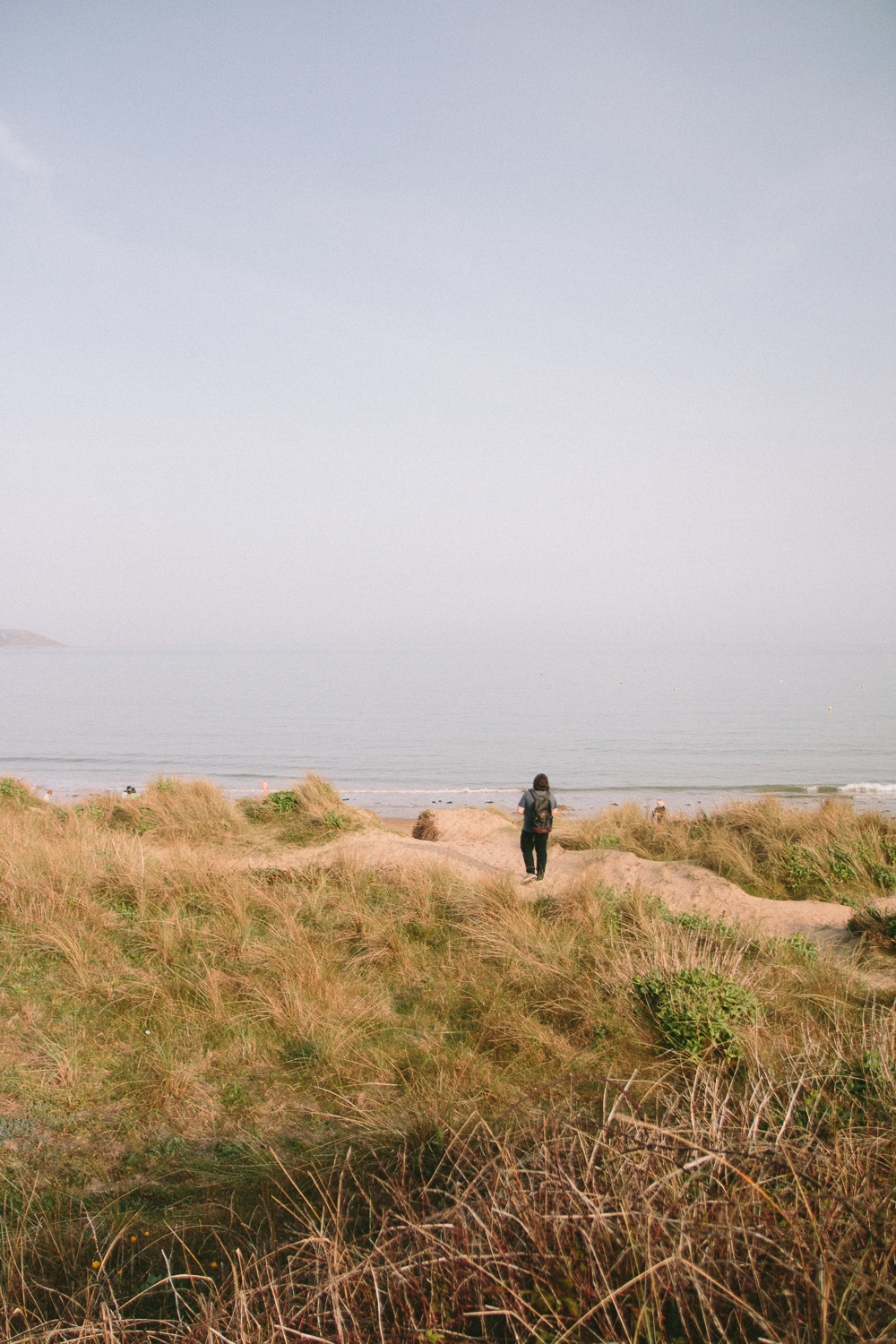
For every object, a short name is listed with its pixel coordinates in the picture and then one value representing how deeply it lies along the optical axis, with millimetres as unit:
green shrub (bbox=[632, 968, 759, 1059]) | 4820
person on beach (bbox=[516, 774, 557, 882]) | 11273
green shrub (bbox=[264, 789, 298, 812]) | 15109
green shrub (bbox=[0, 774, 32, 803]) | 16469
